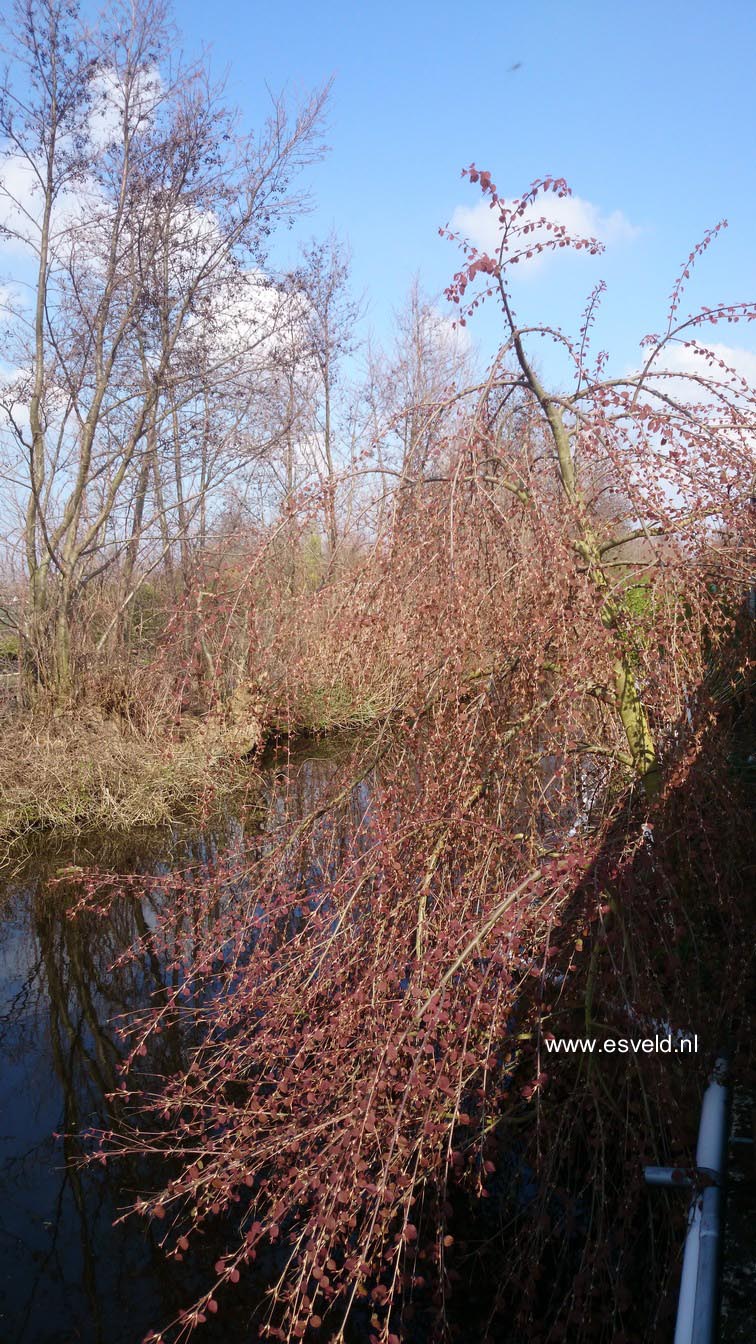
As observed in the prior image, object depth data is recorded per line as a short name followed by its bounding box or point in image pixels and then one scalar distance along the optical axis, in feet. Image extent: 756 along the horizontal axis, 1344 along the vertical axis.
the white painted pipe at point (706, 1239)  5.75
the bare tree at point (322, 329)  49.08
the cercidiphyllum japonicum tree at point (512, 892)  9.52
